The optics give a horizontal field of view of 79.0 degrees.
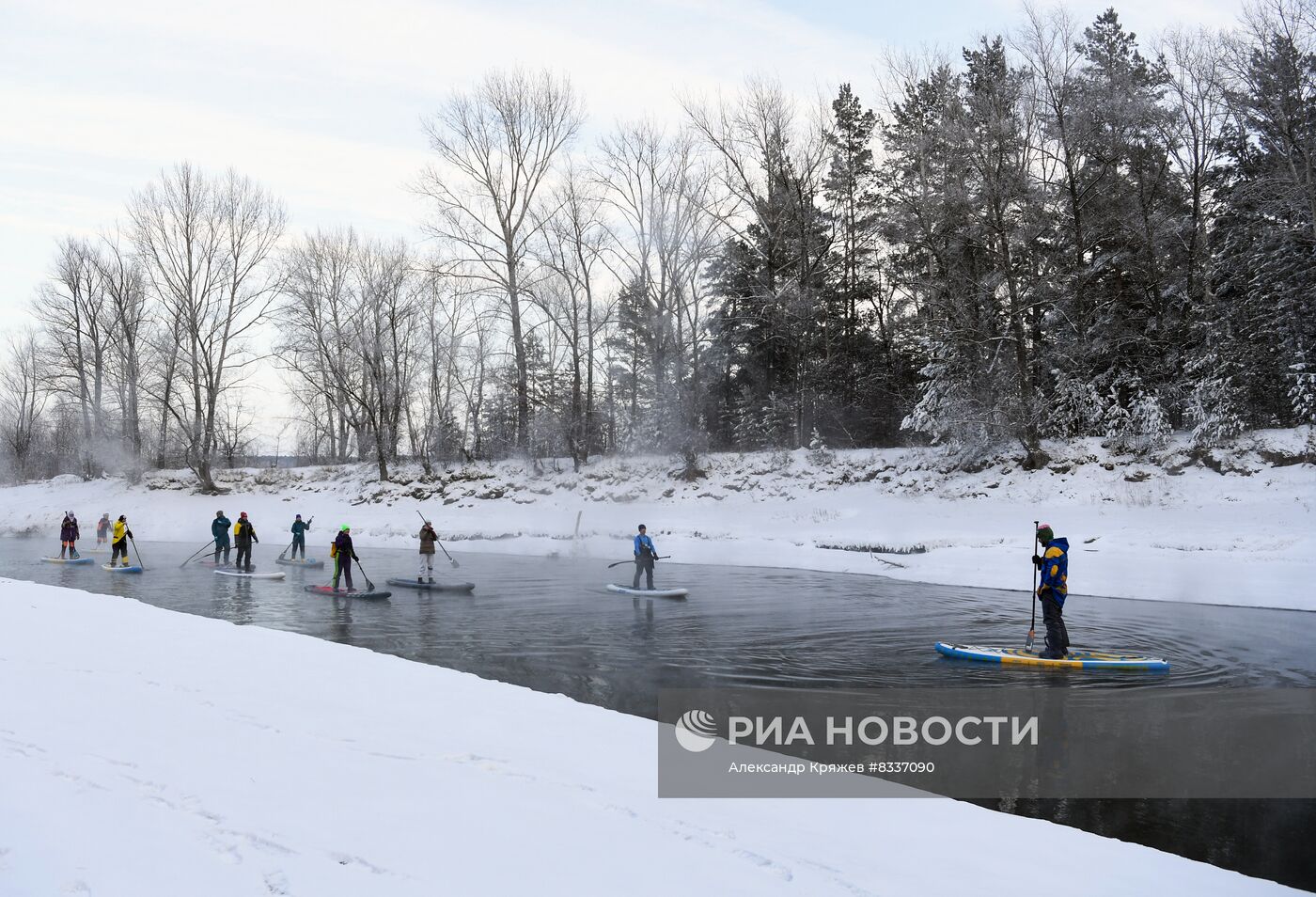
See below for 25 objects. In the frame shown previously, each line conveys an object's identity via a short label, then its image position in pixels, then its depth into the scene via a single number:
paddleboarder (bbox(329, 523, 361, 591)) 19.02
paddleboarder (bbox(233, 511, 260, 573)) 24.72
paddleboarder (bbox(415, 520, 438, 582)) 20.84
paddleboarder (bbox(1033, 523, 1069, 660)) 11.86
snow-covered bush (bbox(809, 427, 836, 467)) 33.00
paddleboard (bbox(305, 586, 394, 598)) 18.80
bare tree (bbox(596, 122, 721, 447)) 38.03
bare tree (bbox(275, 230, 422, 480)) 44.28
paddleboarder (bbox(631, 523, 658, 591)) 19.20
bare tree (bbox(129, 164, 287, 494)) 46.12
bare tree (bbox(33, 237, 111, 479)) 51.09
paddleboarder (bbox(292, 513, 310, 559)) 27.27
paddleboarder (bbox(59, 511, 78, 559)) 27.41
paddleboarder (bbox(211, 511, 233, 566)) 25.42
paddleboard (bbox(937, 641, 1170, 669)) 11.45
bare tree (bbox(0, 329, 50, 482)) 67.44
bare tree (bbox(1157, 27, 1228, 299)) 28.91
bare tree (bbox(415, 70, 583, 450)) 40.47
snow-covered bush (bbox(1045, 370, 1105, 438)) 27.91
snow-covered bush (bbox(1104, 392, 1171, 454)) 25.61
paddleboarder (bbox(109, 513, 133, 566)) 24.45
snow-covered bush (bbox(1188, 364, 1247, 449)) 24.29
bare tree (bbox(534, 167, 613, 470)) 39.41
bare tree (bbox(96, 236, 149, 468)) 48.12
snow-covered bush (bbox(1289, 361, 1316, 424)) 22.86
